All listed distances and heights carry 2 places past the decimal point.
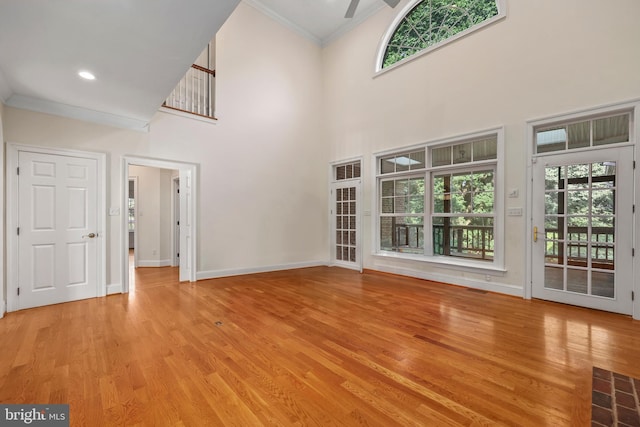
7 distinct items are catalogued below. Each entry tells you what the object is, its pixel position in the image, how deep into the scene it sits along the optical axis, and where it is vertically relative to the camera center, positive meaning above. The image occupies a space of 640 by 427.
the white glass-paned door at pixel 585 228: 3.25 -0.20
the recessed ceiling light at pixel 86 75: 2.92 +1.45
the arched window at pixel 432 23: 4.45 +3.26
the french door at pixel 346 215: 6.15 -0.07
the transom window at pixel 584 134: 3.34 +0.99
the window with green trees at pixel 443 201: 4.38 +0.18
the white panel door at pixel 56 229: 3.59 -0.22
